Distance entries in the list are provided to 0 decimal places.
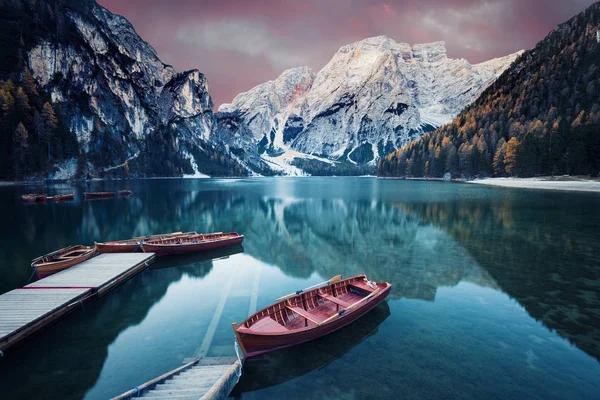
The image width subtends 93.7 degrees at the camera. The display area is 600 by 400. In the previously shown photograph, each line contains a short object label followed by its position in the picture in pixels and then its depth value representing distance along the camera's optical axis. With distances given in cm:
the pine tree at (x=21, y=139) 11631
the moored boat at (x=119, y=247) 2655
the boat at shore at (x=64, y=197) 6794
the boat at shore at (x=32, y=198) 6366
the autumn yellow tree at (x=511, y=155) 11244
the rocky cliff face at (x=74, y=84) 16288
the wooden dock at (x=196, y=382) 862
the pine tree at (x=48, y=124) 13398
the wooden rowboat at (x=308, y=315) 1162
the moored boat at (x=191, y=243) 2703
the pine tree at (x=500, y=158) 12294
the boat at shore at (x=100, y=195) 7551
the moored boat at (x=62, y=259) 2086
